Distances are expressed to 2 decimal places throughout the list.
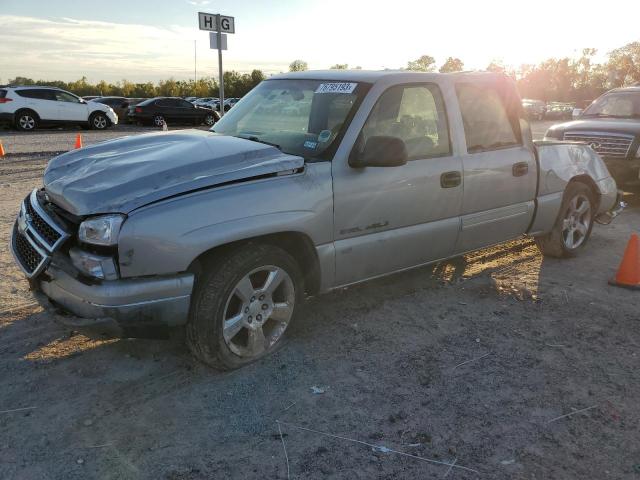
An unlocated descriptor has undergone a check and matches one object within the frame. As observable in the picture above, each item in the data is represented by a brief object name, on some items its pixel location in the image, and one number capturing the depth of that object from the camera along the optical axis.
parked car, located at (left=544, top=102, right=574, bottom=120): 38.56
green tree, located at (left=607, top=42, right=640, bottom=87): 64.54
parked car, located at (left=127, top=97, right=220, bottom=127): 23.81
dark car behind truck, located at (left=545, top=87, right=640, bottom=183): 8.51
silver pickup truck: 2.87
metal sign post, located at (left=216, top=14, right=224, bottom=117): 10.07
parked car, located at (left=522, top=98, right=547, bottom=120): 36.25
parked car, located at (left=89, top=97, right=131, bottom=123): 26.31
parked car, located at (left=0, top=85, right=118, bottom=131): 18.98
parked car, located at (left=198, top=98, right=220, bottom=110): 35.13
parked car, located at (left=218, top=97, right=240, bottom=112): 31.69
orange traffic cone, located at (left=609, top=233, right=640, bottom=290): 4.91
